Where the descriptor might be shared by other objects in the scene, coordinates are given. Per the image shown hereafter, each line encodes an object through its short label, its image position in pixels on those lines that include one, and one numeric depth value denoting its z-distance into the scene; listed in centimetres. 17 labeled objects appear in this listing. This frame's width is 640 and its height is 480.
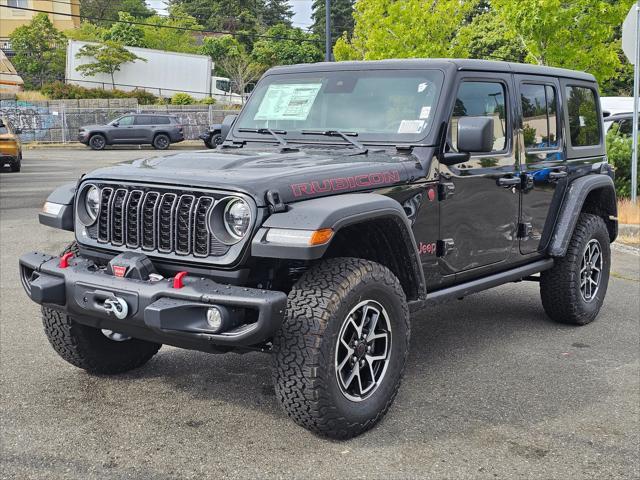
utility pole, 2455
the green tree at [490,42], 4003
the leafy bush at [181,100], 4419
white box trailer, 4869
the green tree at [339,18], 7638
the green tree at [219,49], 6966
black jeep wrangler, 370
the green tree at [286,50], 6569
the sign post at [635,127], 1080
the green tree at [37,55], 5922
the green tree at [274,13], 8775
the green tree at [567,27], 1619
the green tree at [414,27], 2489
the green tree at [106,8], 9338
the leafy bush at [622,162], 1207
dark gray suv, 3394
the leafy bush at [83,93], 4488
